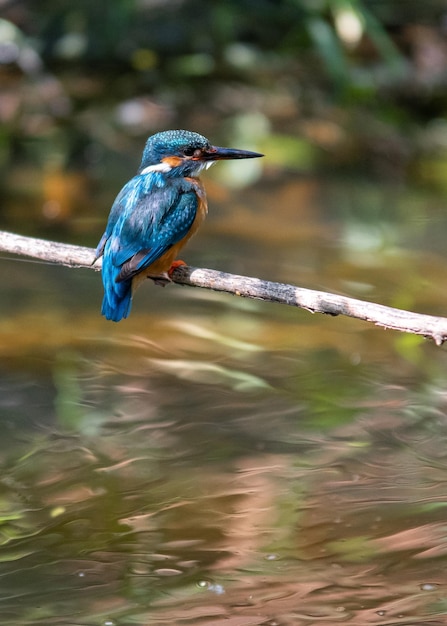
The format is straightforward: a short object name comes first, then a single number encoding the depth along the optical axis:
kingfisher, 7.12
